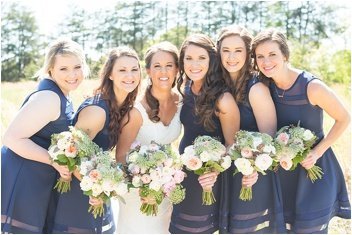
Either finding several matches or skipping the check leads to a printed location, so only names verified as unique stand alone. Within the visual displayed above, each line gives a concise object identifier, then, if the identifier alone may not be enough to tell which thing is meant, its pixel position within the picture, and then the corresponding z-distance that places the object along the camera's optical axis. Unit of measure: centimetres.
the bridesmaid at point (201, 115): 468
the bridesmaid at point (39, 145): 417
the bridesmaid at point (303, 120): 446
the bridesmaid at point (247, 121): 453
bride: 490
